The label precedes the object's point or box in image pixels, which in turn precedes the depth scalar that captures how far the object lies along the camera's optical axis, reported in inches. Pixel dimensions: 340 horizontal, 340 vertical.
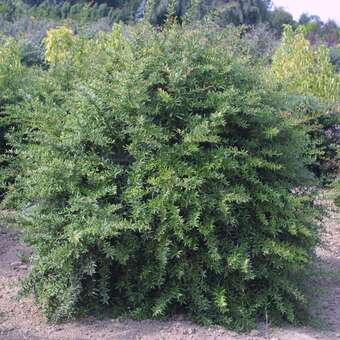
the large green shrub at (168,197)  157.2
